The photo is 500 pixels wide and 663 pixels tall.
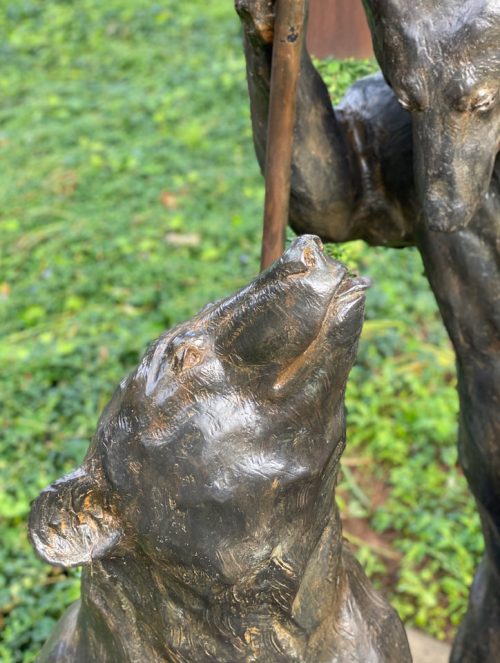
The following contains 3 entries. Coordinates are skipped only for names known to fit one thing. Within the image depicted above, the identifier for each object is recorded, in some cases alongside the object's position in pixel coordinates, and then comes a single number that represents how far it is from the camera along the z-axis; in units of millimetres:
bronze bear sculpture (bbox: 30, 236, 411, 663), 1060
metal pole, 1220
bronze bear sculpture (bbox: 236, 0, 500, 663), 1138
